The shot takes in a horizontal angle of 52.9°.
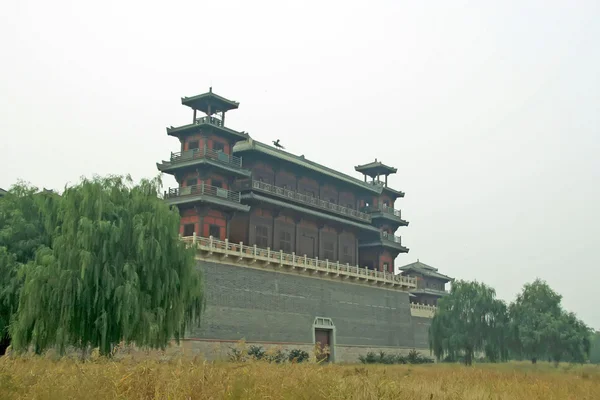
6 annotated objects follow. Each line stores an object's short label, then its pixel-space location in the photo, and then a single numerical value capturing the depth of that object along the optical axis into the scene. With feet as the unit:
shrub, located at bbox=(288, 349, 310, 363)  119.61
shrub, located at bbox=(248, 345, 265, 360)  104.53
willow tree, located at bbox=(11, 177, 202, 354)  66.44
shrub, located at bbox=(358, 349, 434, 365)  141.28
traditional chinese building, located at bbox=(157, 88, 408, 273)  116.67
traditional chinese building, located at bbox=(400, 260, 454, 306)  216.74
